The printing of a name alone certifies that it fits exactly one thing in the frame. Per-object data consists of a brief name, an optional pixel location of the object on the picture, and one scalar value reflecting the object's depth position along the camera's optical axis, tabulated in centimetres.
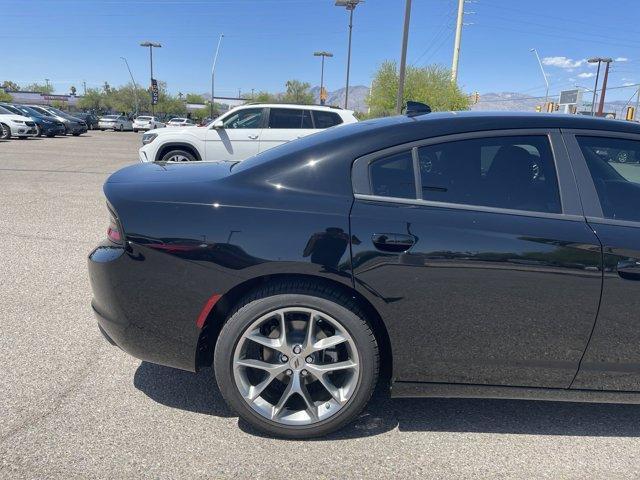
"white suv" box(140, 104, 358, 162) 966
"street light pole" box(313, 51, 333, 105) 5059
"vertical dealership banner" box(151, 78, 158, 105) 5559
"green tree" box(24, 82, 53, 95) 12286
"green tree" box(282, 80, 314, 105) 8156
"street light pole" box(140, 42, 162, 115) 5550
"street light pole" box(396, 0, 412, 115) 1570
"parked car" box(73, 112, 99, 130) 3966
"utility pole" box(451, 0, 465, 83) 3422
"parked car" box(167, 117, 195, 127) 4159
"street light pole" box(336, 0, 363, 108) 2516
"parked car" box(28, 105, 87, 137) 2740
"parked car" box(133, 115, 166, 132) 4116
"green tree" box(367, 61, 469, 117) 3366
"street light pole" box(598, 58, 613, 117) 5647
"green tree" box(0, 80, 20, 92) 11339
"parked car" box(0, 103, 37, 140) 2155
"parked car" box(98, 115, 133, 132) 4106
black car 230
